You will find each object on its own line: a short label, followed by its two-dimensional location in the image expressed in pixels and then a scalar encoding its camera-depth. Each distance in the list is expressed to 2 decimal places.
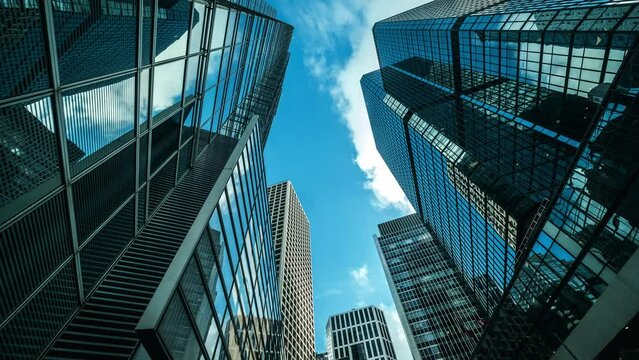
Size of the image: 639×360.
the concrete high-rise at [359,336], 132.00
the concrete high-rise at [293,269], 70.38
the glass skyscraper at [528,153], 18.33
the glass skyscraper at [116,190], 6.18
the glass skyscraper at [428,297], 93.81
